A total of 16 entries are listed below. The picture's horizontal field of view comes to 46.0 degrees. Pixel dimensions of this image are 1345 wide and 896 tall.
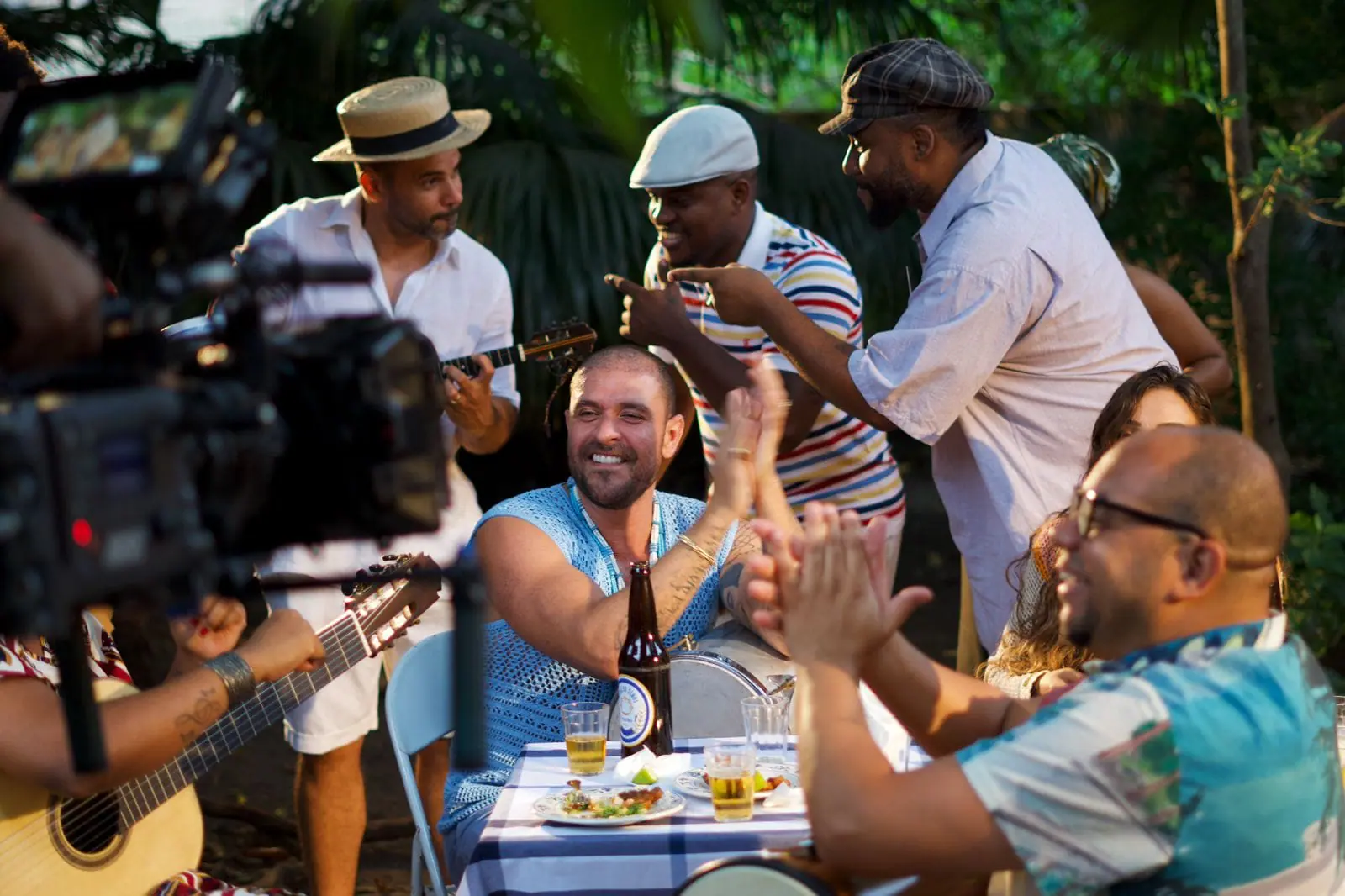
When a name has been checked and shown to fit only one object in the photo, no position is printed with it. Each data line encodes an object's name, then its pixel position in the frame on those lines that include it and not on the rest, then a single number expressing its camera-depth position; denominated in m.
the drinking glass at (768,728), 2.64
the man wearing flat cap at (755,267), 3.83
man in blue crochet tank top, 3.04
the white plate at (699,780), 2.48
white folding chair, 3.31
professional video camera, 1.04
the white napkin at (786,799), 2.44
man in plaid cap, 3.25
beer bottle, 2.76
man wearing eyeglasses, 1.67
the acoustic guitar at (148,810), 2.69
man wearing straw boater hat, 3.99
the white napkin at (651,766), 2.57
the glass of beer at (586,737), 2.63
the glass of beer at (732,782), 2.36
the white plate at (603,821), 2.33
